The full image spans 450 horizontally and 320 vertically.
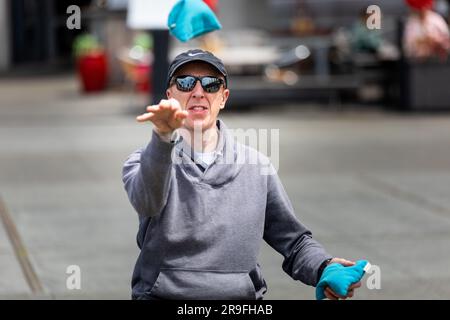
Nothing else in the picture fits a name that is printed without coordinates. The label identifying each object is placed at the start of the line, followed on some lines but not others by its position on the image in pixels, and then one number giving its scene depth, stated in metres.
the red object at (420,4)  15.34
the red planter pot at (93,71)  20.03
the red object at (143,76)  18.52
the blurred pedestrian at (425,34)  15.41
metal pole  15.85
